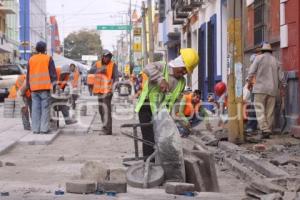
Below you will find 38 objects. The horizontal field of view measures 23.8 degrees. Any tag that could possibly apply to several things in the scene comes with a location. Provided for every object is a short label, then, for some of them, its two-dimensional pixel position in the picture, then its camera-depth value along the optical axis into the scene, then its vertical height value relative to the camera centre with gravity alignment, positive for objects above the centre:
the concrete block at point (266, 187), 6.92 -1.02
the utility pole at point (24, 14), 55.80 +6.77
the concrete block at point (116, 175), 7.38 -0.93
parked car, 31.41 +0.50
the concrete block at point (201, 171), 7.77 -0.95
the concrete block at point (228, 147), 11.20 -1.01
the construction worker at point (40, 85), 13.57 +0.03
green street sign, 49.19 +4.10
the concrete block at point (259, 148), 11.03 -0.99
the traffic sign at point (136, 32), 54.28 +4.18
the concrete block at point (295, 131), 12.53 -0.84
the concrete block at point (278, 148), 10.88 -0.99
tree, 123.69 +7.43
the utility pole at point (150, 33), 34.21 +2.53
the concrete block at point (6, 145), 11.12 -0.95
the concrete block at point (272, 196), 6.55 -1.04
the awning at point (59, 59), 37.23 +1.49
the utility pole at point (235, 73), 12.17 +0.20
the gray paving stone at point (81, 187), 6.79 -0.96
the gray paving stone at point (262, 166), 8.58 -1.06
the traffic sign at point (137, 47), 51.11 +2.79
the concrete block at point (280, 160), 9.51 -1.03
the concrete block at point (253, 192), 7.03 -1.09
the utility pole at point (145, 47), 44.31 +2.46
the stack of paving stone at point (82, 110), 20.82 -0.73
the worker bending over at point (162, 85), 7.95 +0.01
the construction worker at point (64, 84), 15.51 +0.06
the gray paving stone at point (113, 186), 6.95 -0.98
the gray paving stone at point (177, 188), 7.01 -1.01
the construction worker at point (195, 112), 13.79 -0.54
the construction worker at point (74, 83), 21.15 +0.11
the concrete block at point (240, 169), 8.98 -1.13
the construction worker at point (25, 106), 14.43 -0.39
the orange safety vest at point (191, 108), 11.68 -0.43
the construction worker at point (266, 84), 13.11 +0.01
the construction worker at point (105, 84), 14.56 +0.04
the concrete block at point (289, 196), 6.55 -1.04
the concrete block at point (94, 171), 7.41 -0.89
